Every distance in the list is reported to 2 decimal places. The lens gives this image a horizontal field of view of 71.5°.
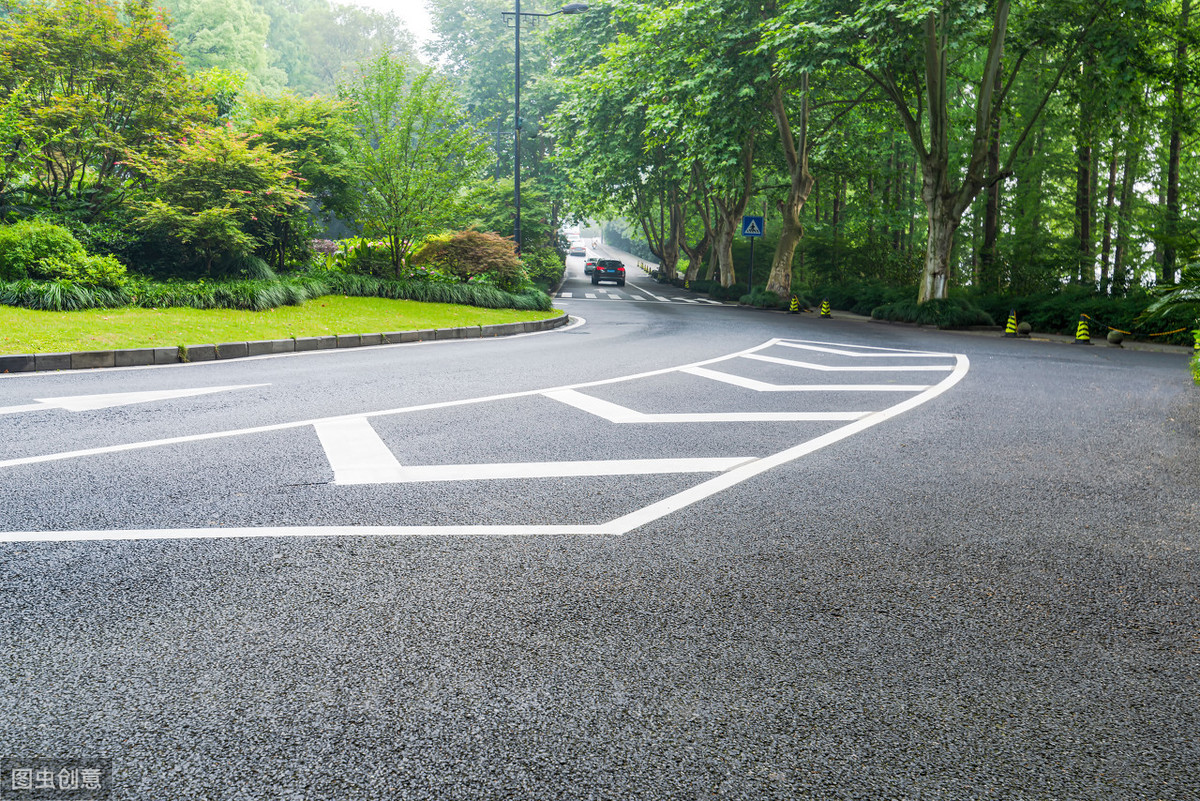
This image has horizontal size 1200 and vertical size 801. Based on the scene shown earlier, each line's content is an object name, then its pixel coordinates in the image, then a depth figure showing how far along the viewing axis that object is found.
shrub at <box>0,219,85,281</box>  13.75
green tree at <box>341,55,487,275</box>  20.31
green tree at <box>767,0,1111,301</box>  18.11
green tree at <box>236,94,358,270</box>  19.70
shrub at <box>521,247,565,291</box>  35.17
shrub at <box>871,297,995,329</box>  21.17
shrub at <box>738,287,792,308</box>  29.42
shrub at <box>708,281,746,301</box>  36.47
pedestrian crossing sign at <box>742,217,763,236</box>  30.66
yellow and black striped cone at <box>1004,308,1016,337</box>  19.52
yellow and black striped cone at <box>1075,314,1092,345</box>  17.83
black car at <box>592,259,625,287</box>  51.38
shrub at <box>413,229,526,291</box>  23.05
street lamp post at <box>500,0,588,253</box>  28.14
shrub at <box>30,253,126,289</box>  13.93
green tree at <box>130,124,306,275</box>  16.42
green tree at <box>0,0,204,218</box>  17.25
